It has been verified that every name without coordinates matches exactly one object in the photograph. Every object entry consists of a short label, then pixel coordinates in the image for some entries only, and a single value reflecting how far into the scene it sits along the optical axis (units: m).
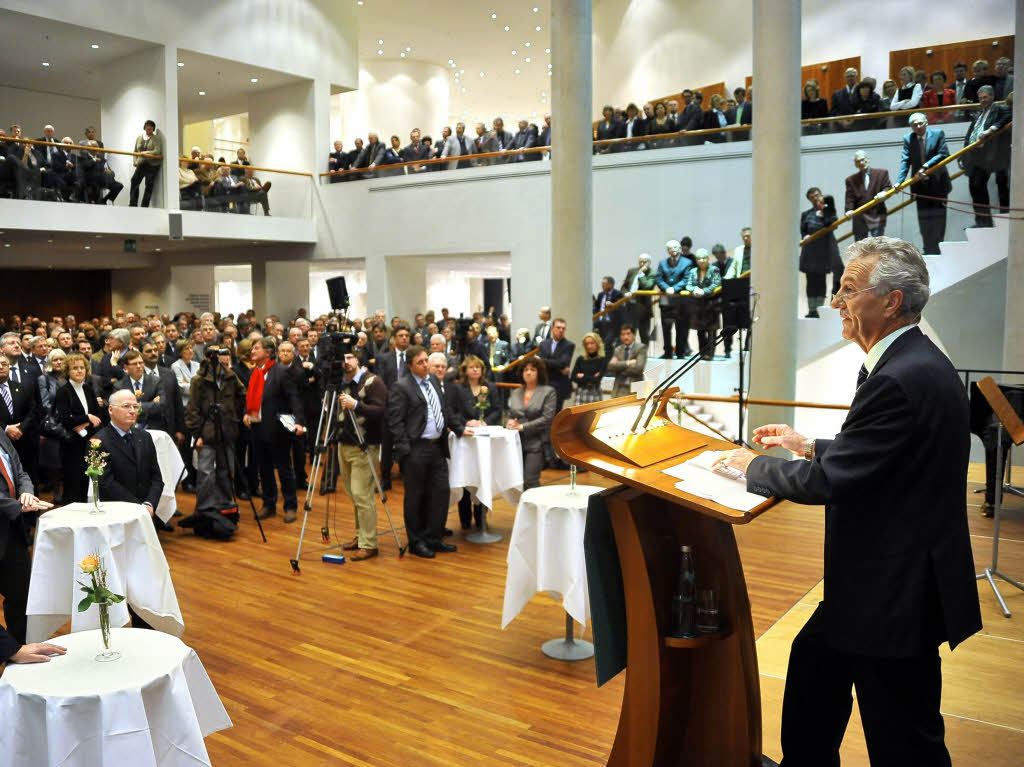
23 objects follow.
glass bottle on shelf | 2.64
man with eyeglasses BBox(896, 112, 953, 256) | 9.87
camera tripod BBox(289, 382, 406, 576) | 6.32
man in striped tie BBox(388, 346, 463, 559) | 6.59
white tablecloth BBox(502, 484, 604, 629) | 4.77
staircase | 9.84
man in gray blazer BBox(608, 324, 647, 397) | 9.64
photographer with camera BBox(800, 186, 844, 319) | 10.21
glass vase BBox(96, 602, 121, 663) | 2.76
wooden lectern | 2.46
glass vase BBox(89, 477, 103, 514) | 4.67
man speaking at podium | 2.12
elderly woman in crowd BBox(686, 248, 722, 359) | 10.36
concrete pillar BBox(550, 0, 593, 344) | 11.51
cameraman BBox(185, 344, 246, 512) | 7.19
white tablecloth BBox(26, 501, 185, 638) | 4.50
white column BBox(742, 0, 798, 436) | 9.62
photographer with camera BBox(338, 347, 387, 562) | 6.53
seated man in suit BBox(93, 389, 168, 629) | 5.10
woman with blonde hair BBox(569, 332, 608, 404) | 9.31
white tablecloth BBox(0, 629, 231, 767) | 2.52
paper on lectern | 2.15
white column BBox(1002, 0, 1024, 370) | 8.62
